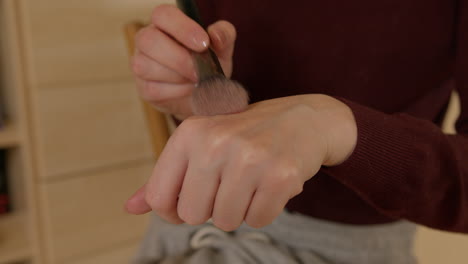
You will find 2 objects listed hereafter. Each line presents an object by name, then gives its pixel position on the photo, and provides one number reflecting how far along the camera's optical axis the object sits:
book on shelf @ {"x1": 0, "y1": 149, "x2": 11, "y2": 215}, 1.04
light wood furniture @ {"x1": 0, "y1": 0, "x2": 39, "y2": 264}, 0.90
